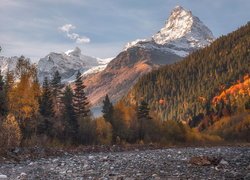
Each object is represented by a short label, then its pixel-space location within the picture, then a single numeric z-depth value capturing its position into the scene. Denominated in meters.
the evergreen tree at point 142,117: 103.84
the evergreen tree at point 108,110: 101.06
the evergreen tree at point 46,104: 84.56
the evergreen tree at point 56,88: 99.44
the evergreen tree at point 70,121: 86.88
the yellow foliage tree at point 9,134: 41.20
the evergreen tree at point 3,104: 62.82
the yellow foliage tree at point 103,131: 89.21
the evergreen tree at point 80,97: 100.25
